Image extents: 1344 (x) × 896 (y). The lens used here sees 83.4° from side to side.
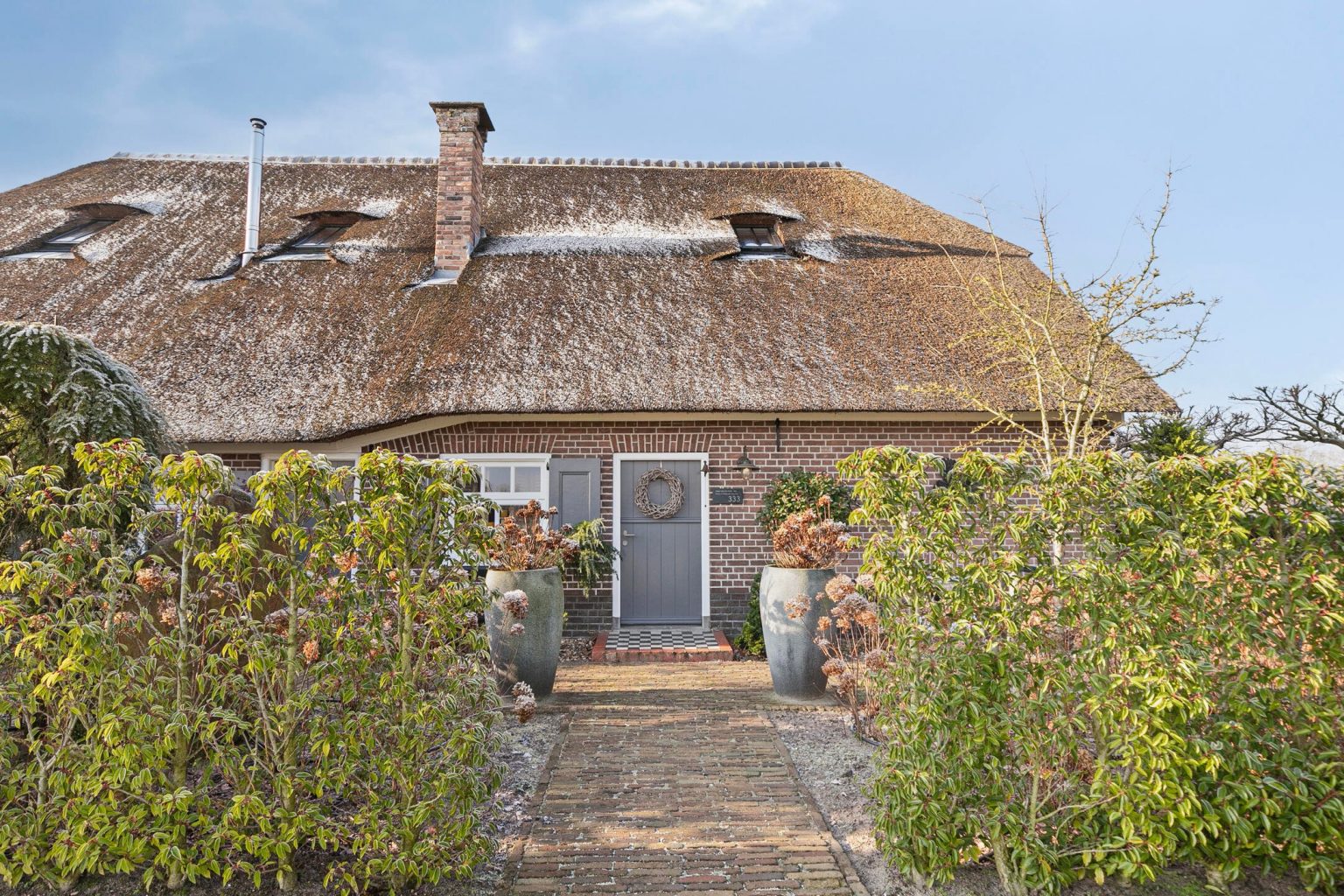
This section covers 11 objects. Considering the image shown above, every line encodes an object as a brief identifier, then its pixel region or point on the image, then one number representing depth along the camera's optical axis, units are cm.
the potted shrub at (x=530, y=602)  554
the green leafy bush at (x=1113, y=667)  293
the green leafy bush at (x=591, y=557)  815
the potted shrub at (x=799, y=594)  563
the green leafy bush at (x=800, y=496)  820
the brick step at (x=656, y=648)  752
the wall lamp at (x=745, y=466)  851
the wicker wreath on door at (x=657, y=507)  855
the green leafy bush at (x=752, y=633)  786
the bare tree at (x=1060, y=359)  734
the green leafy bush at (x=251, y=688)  292
